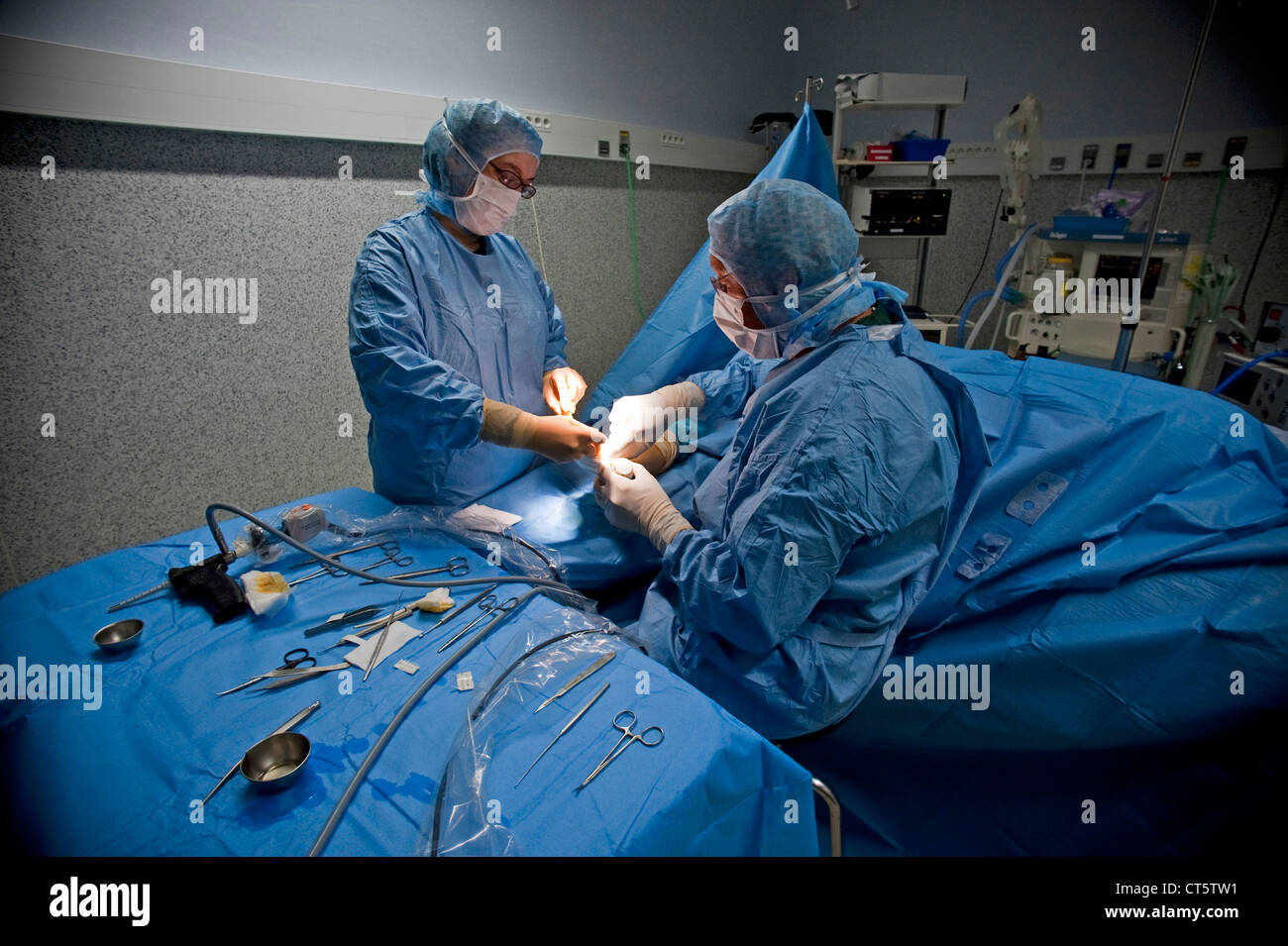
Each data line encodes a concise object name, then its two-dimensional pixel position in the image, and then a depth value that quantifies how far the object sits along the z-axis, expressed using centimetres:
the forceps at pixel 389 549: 119
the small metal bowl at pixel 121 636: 89
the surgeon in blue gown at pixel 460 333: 129
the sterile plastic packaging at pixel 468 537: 125
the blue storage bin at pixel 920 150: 252
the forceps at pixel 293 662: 87
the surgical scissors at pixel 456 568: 113
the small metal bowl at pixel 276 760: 70
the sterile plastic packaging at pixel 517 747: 65
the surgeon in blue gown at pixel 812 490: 96
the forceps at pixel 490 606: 101
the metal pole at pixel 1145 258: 153
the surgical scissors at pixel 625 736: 74
